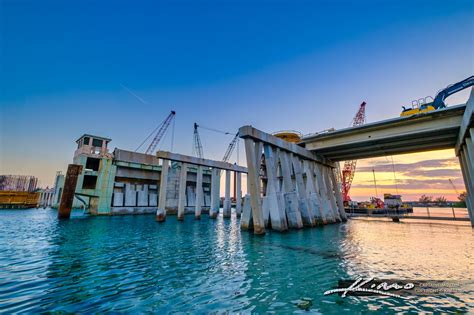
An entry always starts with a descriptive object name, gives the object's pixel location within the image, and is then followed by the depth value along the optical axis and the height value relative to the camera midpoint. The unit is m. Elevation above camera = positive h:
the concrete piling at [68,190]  26.91 +2.00
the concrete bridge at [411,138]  20.39 +7.32
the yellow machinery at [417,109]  23.24 +10.33
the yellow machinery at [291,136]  43.67 +13.61
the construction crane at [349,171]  63.97 +10.88
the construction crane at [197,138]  72.25 +22.30
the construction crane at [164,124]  72.38 +26.63
